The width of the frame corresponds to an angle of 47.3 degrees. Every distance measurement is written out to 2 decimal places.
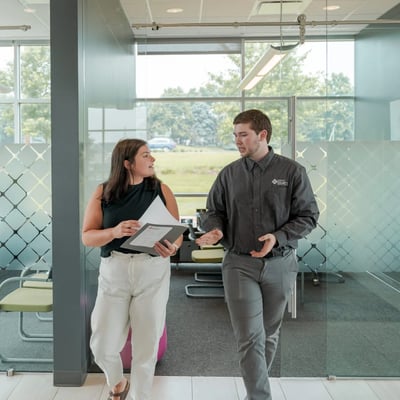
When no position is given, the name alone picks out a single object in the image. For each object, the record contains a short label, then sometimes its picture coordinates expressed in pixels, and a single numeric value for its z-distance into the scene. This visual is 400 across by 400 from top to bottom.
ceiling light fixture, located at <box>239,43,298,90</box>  3.92
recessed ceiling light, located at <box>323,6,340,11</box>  3.60
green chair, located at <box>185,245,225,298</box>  5.00
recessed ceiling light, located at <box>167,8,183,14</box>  5.02
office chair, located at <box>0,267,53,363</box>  2.98
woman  2.22
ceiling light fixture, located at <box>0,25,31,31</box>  3.84
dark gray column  2.71
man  2.25
